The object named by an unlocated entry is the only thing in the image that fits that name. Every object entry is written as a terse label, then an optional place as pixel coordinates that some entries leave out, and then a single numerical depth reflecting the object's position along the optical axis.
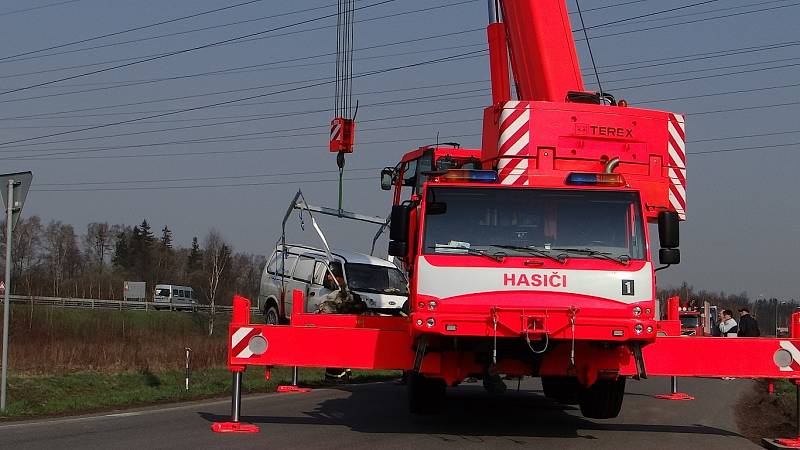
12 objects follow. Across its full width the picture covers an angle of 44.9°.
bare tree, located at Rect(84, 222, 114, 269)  127.50
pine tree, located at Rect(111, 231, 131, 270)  115.62
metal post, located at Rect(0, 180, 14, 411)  13.71
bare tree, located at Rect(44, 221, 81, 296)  117.31
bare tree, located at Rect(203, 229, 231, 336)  68.82
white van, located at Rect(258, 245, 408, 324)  21.62
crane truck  9.75
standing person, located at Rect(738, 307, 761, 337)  22.97
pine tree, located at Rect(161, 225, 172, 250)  128.88
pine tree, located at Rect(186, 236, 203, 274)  113.88
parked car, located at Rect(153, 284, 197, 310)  75.62
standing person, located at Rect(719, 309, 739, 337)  26.04
